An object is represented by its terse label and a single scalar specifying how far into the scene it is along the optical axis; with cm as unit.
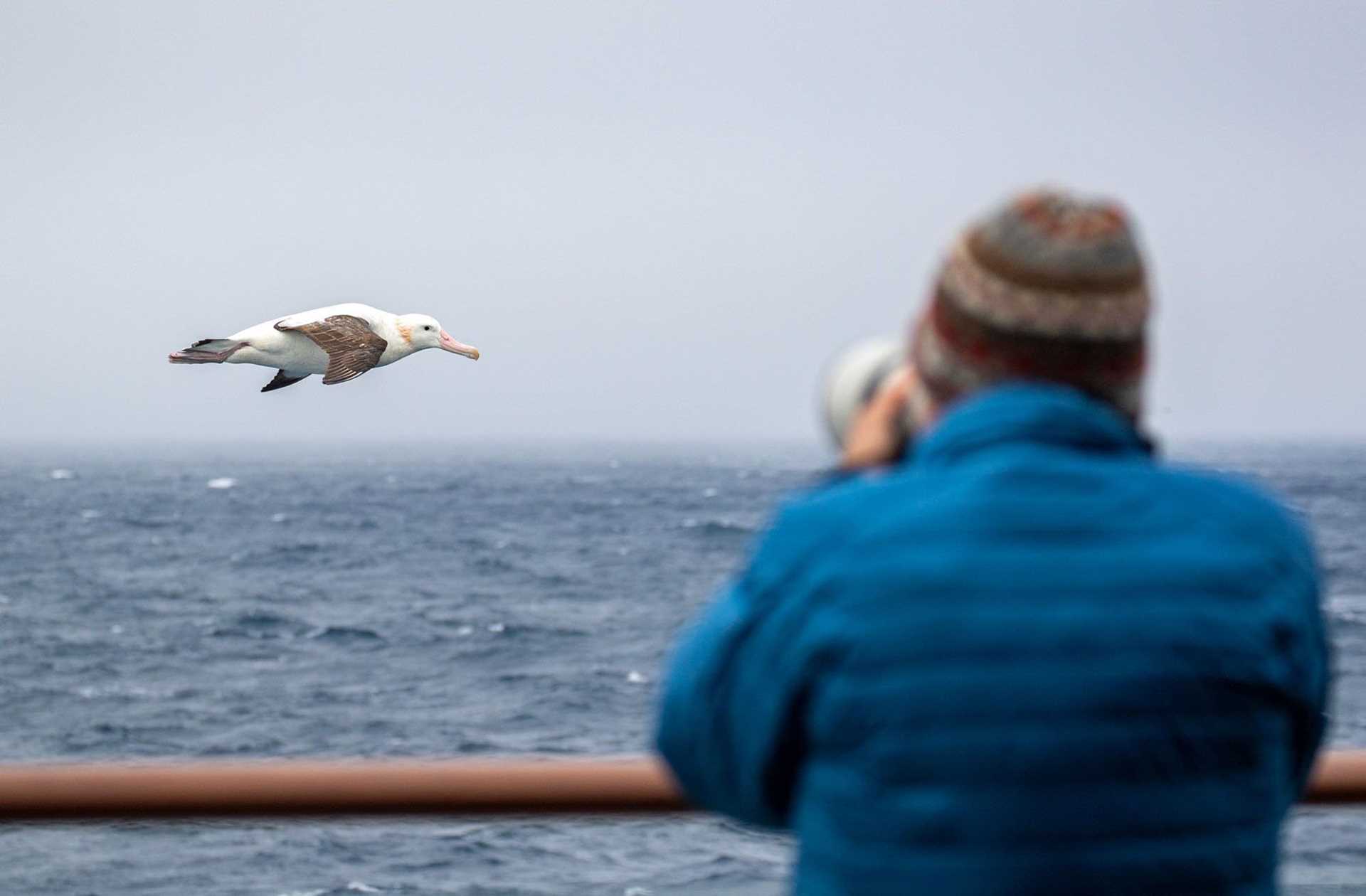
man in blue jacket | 453
